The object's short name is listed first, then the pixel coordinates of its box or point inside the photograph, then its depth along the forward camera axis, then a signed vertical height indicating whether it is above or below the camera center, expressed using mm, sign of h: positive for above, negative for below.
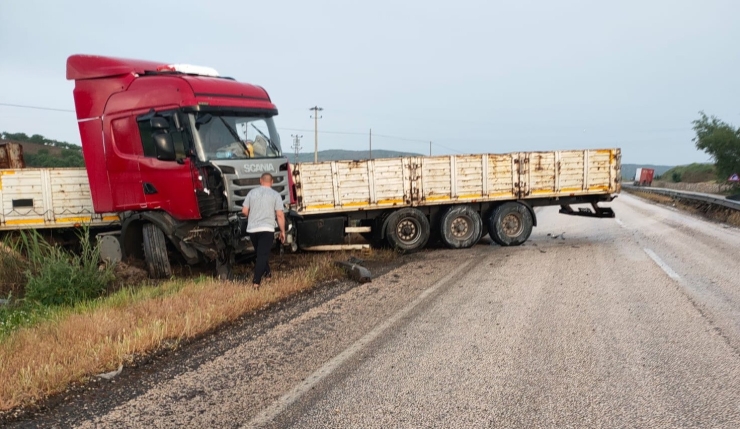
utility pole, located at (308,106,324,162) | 60188 +5232
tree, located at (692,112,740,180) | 39969 +929
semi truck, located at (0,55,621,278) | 8719 -141
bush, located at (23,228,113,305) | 8305 -1498
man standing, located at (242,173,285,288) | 8250 -588
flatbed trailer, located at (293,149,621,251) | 12359 -602
